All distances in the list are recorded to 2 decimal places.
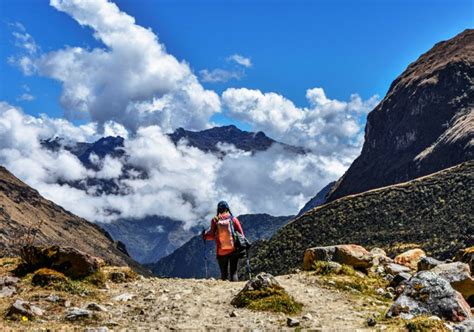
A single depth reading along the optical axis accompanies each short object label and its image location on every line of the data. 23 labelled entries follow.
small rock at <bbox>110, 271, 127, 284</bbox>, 17.72
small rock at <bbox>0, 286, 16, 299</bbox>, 14.06
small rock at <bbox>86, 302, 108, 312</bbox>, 13.09
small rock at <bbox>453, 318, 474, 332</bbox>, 10.48
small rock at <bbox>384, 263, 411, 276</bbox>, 21.10
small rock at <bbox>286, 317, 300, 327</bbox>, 11.95
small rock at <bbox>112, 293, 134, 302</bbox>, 14.85
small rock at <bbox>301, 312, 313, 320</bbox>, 12.57
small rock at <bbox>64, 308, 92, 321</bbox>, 12.08
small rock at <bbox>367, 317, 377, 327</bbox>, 11.75
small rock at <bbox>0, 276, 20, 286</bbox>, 15.09
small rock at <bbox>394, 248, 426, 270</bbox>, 24.70
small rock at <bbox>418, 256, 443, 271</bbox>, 19.24
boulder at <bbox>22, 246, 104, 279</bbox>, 16.31
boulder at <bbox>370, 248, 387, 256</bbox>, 28.16
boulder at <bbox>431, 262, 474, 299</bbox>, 15.25
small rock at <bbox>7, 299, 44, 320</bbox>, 11.74
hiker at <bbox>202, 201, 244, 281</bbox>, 20.16
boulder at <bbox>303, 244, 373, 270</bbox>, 21.03
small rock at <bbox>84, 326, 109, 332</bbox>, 10.73
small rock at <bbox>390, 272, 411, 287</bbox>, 17.84
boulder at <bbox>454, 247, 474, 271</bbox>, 18.89
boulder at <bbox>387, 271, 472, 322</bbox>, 12.21
